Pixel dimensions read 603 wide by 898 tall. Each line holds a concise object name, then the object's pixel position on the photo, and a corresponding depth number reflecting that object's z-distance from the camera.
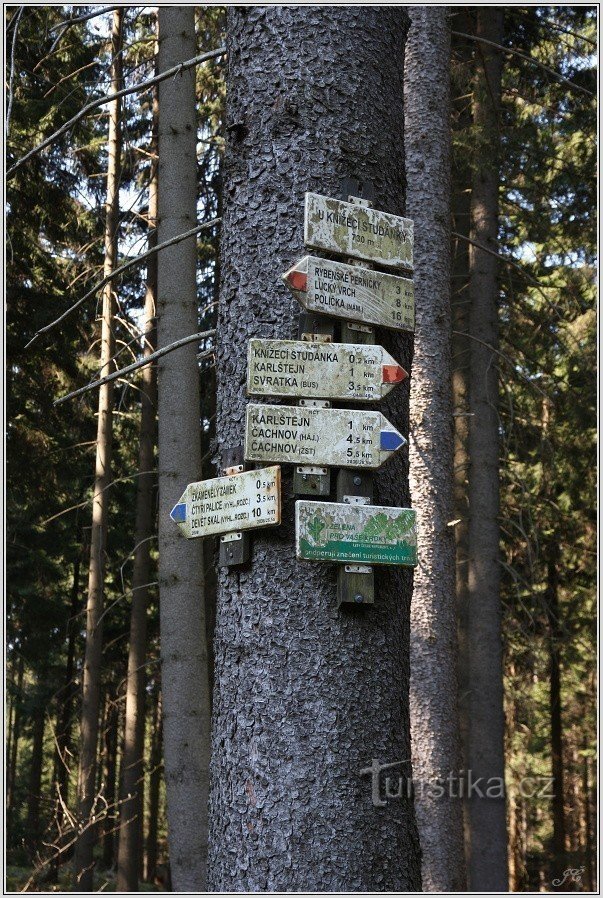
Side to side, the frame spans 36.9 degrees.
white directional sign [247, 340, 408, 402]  2.79
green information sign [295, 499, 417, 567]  2.64
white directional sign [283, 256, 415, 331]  2.77
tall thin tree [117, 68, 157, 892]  12.23
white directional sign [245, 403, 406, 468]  2.75
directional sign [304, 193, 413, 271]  2.83
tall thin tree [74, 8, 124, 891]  11.88
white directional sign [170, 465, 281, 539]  2.72
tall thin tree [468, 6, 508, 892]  10.72
